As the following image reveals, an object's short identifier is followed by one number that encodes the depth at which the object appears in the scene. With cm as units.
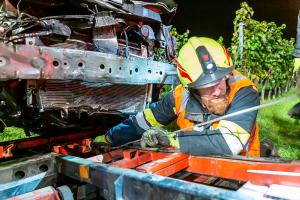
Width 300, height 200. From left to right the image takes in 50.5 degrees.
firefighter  220
